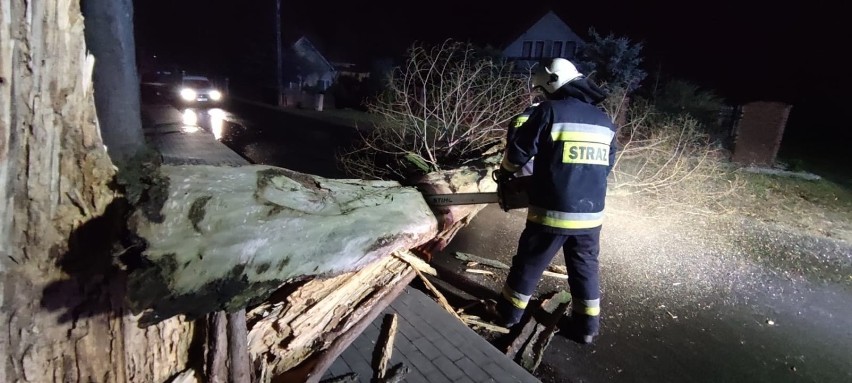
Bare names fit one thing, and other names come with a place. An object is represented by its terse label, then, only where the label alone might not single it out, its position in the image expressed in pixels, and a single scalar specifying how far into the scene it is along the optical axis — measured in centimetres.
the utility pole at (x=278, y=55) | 1825
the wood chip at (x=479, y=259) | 434
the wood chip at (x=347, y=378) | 239
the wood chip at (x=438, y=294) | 334
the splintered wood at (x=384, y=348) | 250
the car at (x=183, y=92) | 1692
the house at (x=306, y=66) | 2770
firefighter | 273
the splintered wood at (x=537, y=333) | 291
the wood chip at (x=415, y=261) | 320
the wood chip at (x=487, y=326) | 319
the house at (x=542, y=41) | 2183
